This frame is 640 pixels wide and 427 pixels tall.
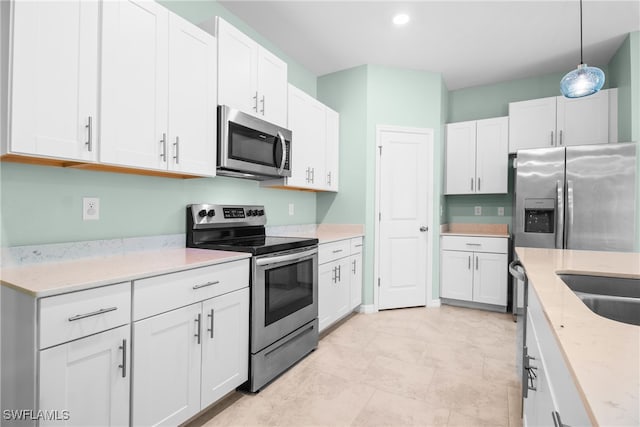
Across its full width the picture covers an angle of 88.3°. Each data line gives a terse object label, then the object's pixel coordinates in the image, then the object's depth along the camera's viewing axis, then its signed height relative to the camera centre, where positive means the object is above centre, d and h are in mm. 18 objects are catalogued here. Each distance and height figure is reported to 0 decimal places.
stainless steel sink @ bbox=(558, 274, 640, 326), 1215 -319
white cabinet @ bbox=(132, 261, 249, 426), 1436 -680
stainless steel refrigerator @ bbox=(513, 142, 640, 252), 2992 +178
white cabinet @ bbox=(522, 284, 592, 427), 604 -416
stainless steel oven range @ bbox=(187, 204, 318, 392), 2047 -495
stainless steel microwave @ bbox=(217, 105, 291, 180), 2201 +479
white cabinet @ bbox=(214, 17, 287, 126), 2232 +1012
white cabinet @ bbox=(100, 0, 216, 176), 1612 +662
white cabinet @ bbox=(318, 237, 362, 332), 2878 -644
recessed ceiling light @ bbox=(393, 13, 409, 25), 2805 +1691
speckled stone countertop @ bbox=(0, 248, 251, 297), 1179 -267
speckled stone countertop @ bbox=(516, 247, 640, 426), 438 -251
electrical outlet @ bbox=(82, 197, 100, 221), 1769 +7
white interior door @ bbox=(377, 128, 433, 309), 3758 -8
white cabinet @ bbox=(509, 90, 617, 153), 3400 +1022
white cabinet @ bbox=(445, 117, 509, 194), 3910 +710
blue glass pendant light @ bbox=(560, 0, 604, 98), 1939 +807
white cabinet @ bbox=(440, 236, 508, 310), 3699 -639
